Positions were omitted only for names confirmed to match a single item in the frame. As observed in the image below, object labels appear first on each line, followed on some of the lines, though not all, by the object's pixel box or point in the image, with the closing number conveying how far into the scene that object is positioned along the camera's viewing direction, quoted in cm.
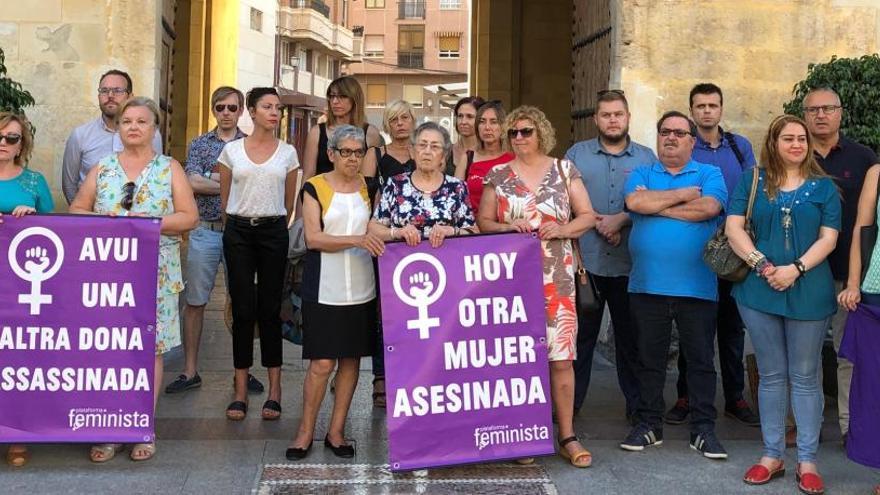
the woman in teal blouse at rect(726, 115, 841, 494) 512
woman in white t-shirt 619
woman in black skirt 536
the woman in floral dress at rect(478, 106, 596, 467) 548
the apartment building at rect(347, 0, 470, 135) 7188
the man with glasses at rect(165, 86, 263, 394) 686
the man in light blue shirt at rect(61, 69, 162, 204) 645
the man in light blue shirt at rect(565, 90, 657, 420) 611
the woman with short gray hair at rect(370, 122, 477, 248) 530
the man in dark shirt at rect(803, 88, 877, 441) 575
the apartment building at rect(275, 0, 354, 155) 5388
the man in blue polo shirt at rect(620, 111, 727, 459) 560
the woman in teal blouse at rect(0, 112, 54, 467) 534
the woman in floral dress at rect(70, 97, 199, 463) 553
